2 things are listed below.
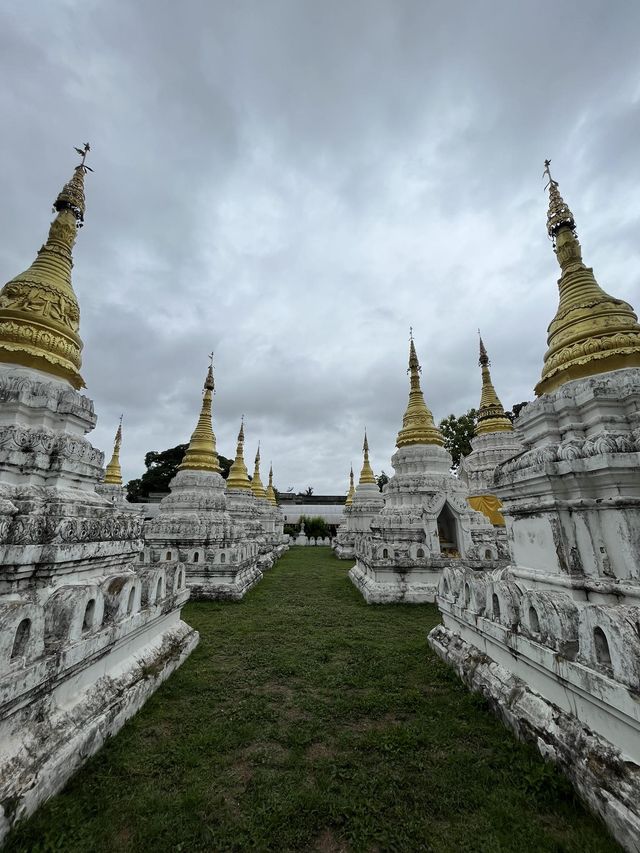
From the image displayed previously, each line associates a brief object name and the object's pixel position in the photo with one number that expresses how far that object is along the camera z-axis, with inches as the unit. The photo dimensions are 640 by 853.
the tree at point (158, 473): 1983.3
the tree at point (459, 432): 1302.9
